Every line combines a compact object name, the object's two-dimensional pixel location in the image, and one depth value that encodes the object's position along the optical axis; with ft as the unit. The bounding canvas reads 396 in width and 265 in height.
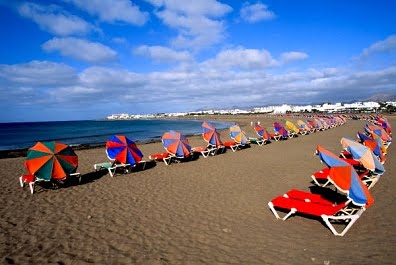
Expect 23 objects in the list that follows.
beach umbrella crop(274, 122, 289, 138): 73.60
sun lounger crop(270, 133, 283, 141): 75.20
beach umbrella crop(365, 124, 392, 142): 52.12
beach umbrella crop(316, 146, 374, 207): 18.08
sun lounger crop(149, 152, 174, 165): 43.31
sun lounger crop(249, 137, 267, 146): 66.91
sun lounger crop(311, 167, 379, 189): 27.89
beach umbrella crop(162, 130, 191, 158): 43.01
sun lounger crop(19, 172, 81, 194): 27.86
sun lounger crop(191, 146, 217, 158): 50.20
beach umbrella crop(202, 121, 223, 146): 52.54
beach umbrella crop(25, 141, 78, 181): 27.96
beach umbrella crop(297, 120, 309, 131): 94.13
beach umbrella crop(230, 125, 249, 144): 57.93
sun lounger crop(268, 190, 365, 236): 18.33
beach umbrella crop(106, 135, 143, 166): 36.32
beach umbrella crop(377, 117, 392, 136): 74.33
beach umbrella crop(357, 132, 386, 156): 35.24
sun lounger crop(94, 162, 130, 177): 35.76
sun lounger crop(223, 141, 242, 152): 57.24
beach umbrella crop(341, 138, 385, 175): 25.82
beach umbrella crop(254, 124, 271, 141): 65.99
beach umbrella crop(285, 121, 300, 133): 83.20
